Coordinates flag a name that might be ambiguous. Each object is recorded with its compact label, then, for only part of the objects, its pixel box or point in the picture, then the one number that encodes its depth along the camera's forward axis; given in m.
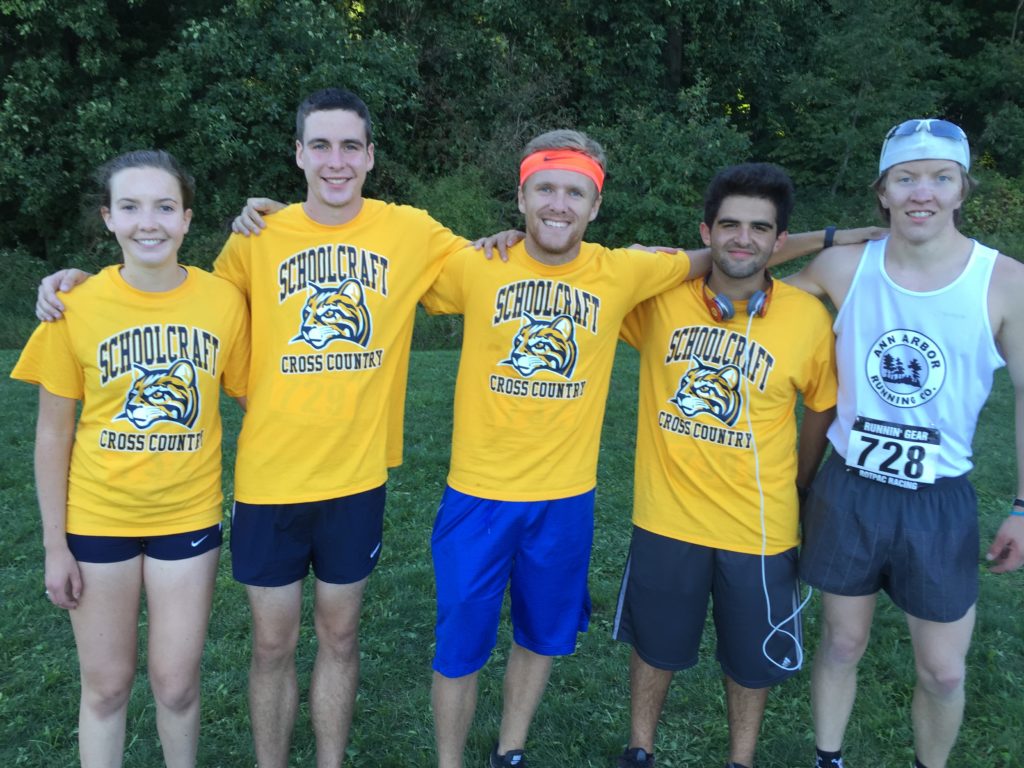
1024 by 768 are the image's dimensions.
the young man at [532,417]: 3.13
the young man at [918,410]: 2.92
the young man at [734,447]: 3.12
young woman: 2.75
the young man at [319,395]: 3.01
